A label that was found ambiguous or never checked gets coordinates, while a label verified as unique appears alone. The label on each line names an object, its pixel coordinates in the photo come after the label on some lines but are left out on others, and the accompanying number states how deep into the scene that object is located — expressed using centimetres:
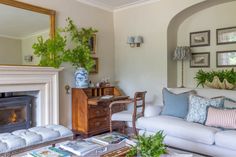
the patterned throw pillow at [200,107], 273
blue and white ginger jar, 382
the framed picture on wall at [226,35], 381
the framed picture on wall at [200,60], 410
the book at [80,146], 177
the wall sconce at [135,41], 445
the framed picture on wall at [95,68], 445
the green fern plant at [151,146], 153
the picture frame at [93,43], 439
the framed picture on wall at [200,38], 409
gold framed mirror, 320
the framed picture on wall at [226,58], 383
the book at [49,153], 174
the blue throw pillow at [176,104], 306
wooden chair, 325
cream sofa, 232
